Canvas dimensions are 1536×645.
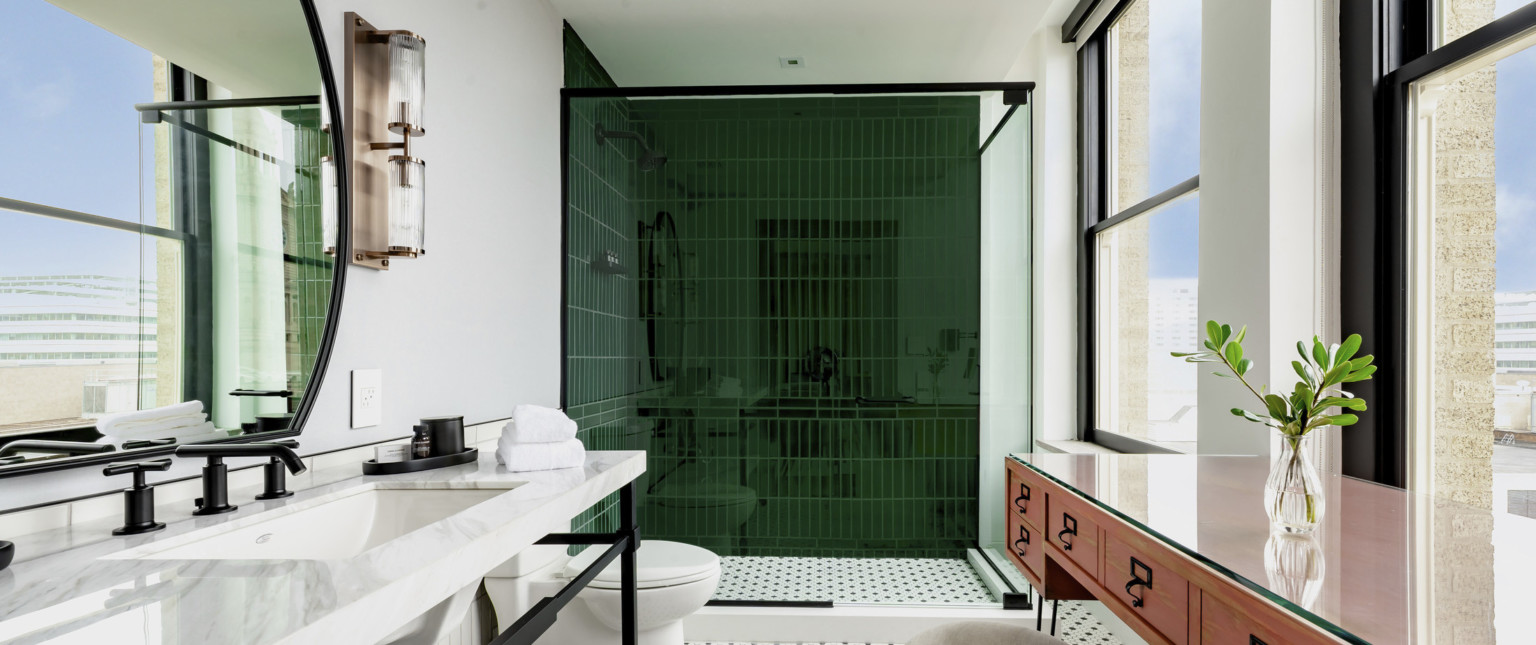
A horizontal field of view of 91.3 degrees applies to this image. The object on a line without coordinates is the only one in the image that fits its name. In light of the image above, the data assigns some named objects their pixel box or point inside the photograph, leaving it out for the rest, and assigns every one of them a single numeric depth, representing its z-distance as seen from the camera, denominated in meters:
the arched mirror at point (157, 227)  0.84
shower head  2.80
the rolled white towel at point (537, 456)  1.44
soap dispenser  1.53
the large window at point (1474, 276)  1.29
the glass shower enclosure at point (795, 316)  2.76
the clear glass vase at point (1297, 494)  0.97
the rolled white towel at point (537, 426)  1.46
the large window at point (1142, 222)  2.31
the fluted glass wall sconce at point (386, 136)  1.54
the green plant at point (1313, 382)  0.97
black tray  1.42
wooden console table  0.70
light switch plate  1.54
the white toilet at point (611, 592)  2.02
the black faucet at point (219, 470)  1.03
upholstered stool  1.18
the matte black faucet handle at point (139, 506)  0.91
